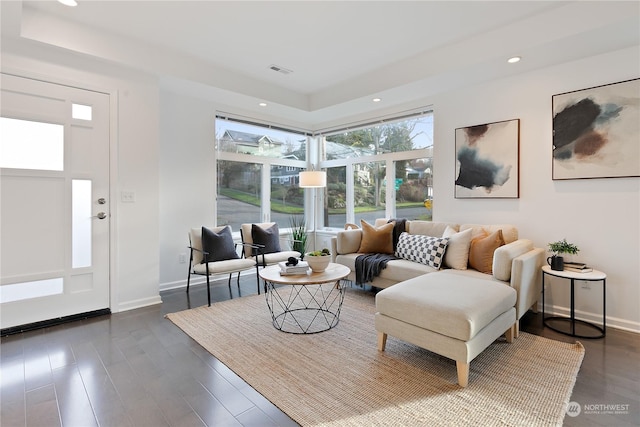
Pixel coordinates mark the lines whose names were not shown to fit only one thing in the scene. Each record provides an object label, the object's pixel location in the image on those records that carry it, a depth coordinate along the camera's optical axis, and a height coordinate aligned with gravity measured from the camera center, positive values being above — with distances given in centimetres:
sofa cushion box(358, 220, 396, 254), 390 -36
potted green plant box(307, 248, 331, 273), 281 -45
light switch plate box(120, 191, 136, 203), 328 +15
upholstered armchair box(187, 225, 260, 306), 349 -50
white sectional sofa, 268 -46
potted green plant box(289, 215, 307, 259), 510 -35
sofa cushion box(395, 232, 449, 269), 327 -40
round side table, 263 -78
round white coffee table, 268 -100
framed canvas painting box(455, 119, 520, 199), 342 +60
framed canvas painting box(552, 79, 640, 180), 273 +75
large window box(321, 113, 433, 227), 442 +65
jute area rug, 165 -105
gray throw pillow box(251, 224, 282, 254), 421 -36
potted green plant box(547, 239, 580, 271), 280 -35
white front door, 271 +9
